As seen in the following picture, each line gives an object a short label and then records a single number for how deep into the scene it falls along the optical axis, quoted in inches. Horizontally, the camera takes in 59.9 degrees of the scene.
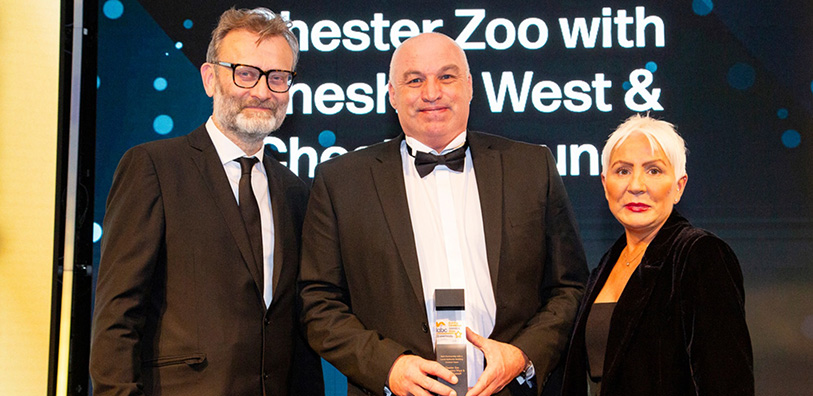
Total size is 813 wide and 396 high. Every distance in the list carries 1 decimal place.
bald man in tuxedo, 98.8
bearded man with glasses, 97.5
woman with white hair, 84.1
